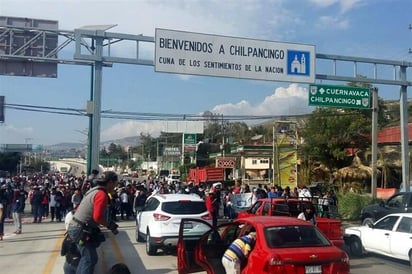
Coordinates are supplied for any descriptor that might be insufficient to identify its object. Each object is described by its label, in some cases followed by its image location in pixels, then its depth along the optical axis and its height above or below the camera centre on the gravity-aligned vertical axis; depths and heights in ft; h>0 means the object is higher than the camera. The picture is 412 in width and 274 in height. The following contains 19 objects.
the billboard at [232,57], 62.23 +13.64
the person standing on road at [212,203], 58.49 -4.53
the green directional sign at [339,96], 71.92 +10.00
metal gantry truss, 62.90 +13.93
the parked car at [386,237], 38.17 -5.70
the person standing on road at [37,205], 70.49 -6.09
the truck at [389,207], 53.67 -4.38
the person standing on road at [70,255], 21.62 -3.99
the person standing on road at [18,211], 57.82 -5.66
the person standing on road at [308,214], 41.13 -4.03
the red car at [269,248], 23.72 -4.21
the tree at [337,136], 124.47 +7.39
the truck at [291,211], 39.93 -3.97
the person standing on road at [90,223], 20.79 -2.53
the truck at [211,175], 159.74 -3.47
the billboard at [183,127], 278.05 +20.32
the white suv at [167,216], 40.88 -4.33
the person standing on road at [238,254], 23.93 -4.30
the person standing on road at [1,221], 51.52 -6.18
